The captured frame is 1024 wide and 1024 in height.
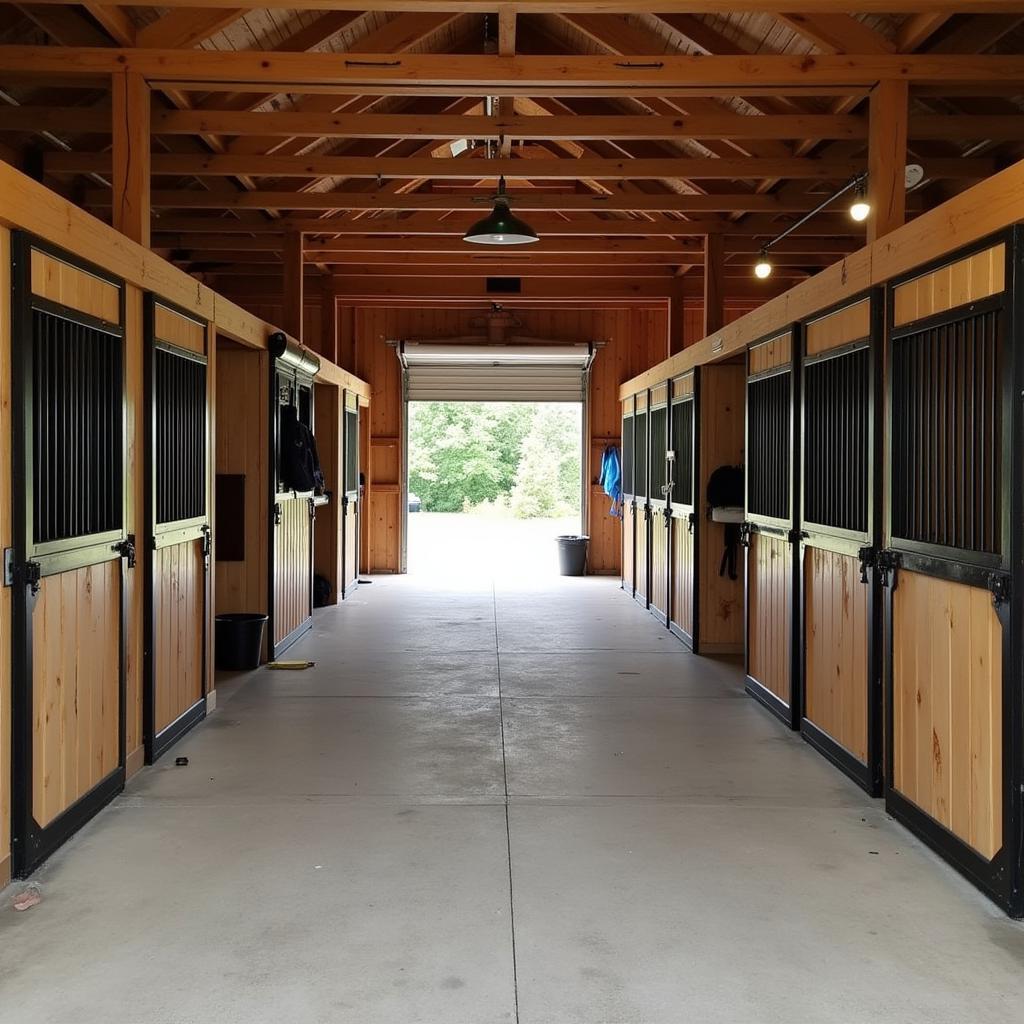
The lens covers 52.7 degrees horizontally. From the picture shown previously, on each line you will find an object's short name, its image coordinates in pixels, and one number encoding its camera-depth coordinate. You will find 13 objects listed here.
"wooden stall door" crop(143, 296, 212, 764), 4.68
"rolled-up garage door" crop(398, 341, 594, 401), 13.21
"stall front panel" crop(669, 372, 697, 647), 7.80
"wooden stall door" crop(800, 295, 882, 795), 4.22
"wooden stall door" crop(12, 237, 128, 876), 3.29
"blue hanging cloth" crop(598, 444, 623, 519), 12.81
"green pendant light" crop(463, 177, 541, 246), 6.36
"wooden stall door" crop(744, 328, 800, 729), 5.38
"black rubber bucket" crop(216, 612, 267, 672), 6.89
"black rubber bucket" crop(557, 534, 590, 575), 12.98
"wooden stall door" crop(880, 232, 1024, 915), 3.05
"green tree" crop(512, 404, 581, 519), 28.55
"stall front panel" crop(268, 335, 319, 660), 7.28
